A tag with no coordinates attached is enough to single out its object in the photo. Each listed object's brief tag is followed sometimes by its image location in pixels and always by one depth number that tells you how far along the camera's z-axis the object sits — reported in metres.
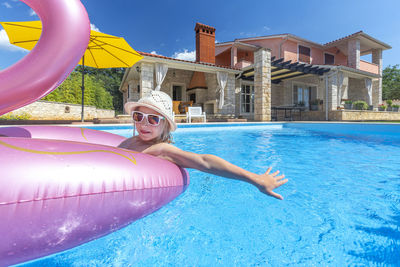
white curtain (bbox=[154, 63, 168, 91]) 9.62
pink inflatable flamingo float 0.88
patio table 13.52
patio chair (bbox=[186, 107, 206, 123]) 9.86
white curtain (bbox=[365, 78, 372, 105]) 15.65
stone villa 11.09
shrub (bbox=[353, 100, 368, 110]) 12.70
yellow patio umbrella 4.67
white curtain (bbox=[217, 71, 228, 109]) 11.34
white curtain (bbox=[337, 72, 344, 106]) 13.36
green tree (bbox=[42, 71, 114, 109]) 14.22
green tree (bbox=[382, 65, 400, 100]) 24.53
